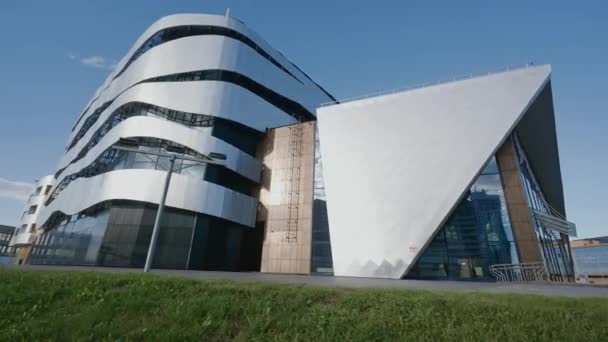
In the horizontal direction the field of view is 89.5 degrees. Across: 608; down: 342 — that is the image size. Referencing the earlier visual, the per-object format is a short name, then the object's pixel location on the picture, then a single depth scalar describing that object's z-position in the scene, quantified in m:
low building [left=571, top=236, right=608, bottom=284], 31.18
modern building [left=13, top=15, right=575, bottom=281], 20.20
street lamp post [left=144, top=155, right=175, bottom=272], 14.07
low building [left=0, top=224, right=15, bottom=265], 86.50
